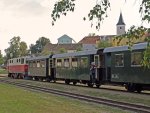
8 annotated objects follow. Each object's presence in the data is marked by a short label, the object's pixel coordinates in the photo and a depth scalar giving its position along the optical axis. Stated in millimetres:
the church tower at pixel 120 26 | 168875
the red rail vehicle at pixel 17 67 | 59969
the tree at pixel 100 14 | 10320
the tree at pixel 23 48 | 140525
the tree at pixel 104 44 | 92375
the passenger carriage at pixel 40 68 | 47984
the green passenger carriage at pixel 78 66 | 33875
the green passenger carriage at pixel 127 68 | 26406
